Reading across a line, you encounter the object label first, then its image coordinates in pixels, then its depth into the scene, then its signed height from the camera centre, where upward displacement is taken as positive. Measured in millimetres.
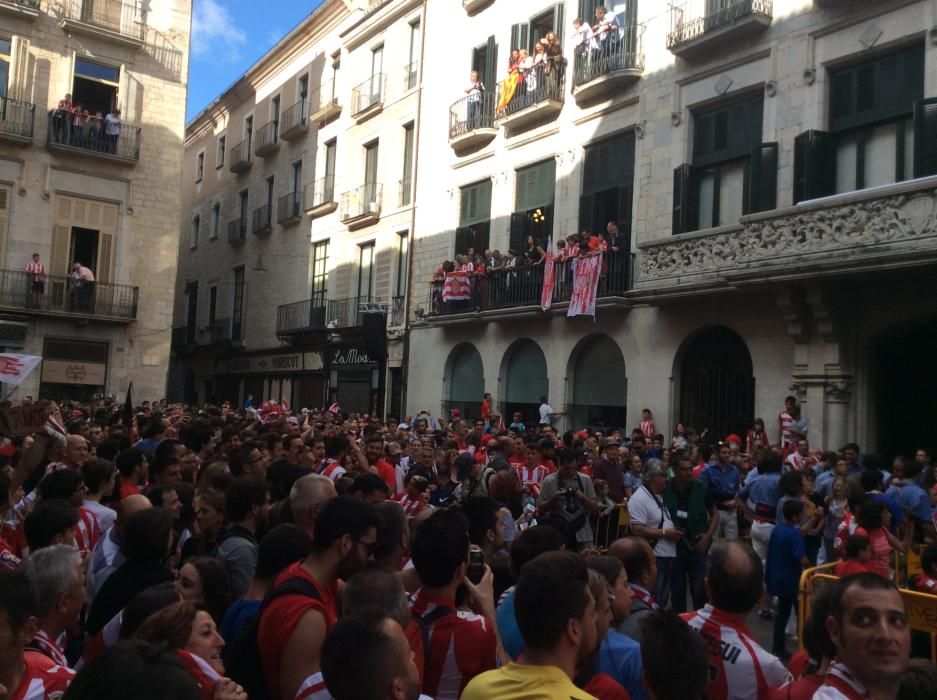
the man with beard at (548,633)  2764 -754
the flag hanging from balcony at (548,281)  20875 +3056
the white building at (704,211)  14930 +4414
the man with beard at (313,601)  3332 -836
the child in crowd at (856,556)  7121 -1091
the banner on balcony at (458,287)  23906 +3214
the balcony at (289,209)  34969 +7596
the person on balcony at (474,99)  25109 +8828
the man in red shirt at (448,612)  3697 -925
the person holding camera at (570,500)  8344 -904
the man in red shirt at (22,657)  2879 -929
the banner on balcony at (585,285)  19516 +2827
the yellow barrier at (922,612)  6375 -1373
